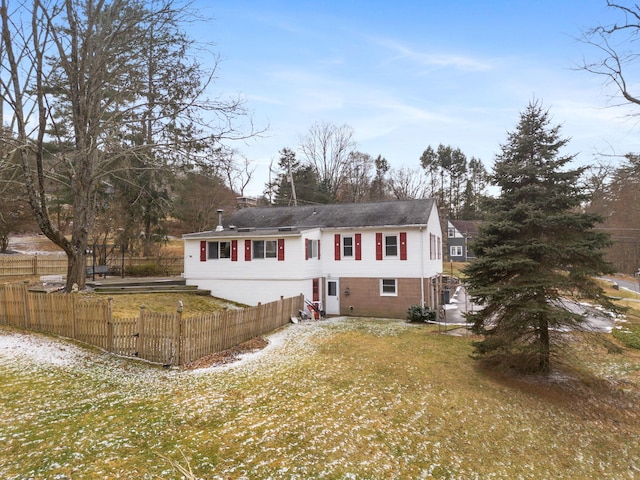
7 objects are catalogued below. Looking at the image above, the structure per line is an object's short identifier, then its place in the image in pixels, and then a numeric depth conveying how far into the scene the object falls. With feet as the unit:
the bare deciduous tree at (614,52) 32.19
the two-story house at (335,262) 66.08
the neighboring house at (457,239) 178.29
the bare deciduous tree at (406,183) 164.04
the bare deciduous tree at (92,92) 42.52
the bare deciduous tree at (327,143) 158.40
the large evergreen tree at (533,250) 31.32
